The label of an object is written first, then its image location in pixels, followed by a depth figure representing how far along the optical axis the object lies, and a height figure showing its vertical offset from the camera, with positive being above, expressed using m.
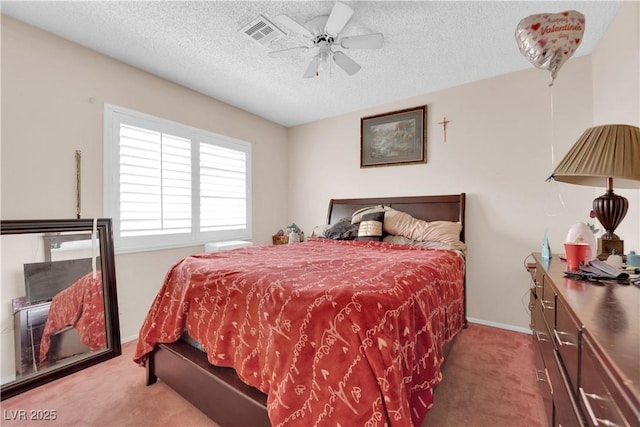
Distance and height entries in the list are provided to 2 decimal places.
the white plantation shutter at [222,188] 3.43 +0.32
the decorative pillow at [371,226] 2.95 -0.16
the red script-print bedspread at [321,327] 1.01 -0.53
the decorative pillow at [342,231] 3.19 -0.22
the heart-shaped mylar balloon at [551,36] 1.70 +1.11
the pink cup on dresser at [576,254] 1.26 -0.19
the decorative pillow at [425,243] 2.63 -0.31
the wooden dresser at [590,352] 0.52 -0.34
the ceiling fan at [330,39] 1.85 +1.28
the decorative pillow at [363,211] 3.30 +0.01
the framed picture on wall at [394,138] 3.39 +0.95
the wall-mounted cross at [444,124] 3.21 +1.01
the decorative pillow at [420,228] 2.73 -0.17
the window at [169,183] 2.63 +0.33
